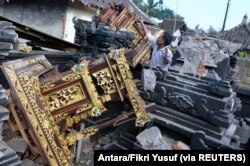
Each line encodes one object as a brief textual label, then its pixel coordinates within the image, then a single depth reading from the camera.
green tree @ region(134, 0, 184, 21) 44.14
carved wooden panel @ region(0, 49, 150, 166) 2.81
